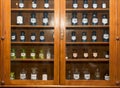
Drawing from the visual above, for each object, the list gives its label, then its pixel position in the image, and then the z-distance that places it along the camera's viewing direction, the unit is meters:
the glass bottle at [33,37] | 2.97
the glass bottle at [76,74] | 2.88
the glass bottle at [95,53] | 2.95
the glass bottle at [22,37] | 2.97
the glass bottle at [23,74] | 2.90
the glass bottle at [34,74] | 2.90
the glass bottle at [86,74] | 2.88
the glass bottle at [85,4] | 2.95
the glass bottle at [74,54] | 2.95
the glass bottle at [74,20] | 2.94
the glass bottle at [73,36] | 2.93
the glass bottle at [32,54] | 2.98
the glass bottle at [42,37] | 2.97
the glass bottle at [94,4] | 2.95
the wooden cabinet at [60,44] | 2.80
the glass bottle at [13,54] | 2.90
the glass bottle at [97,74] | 2.88
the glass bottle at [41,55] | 2.97
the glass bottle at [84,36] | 2.95
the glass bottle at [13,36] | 2.90
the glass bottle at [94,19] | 2.95
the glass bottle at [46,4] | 2.94
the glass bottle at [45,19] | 2.96
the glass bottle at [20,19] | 2.96
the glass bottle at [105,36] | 2.86
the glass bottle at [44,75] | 2.89
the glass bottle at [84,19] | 2.96
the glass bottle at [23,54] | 2.97
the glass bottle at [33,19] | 2.97
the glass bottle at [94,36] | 2.94
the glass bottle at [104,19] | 2.88
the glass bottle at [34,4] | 2.97
